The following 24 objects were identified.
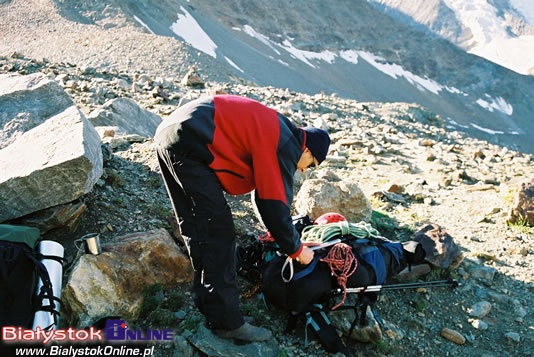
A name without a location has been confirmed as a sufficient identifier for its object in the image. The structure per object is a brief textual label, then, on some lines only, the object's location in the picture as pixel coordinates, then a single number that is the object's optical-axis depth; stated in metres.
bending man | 3.08
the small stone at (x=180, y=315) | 3.86
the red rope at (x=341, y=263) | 3.97
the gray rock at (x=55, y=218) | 4.14
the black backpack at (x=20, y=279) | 3.13
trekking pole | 4.03
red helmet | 4.96
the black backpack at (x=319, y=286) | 3.83
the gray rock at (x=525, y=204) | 6.33
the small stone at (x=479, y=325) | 4.54
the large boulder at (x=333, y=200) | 6.08
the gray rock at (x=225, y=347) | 3.46
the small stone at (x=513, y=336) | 4.32
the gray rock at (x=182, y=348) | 3.52
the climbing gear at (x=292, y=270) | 3.79
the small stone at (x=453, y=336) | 4.28
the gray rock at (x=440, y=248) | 5.12
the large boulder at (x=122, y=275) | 3.56
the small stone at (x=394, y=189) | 8.36
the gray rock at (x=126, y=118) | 8.39
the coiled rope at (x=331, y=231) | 4.49
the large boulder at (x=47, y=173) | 3.93
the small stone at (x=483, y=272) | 5.32
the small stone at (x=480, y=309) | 4.71
